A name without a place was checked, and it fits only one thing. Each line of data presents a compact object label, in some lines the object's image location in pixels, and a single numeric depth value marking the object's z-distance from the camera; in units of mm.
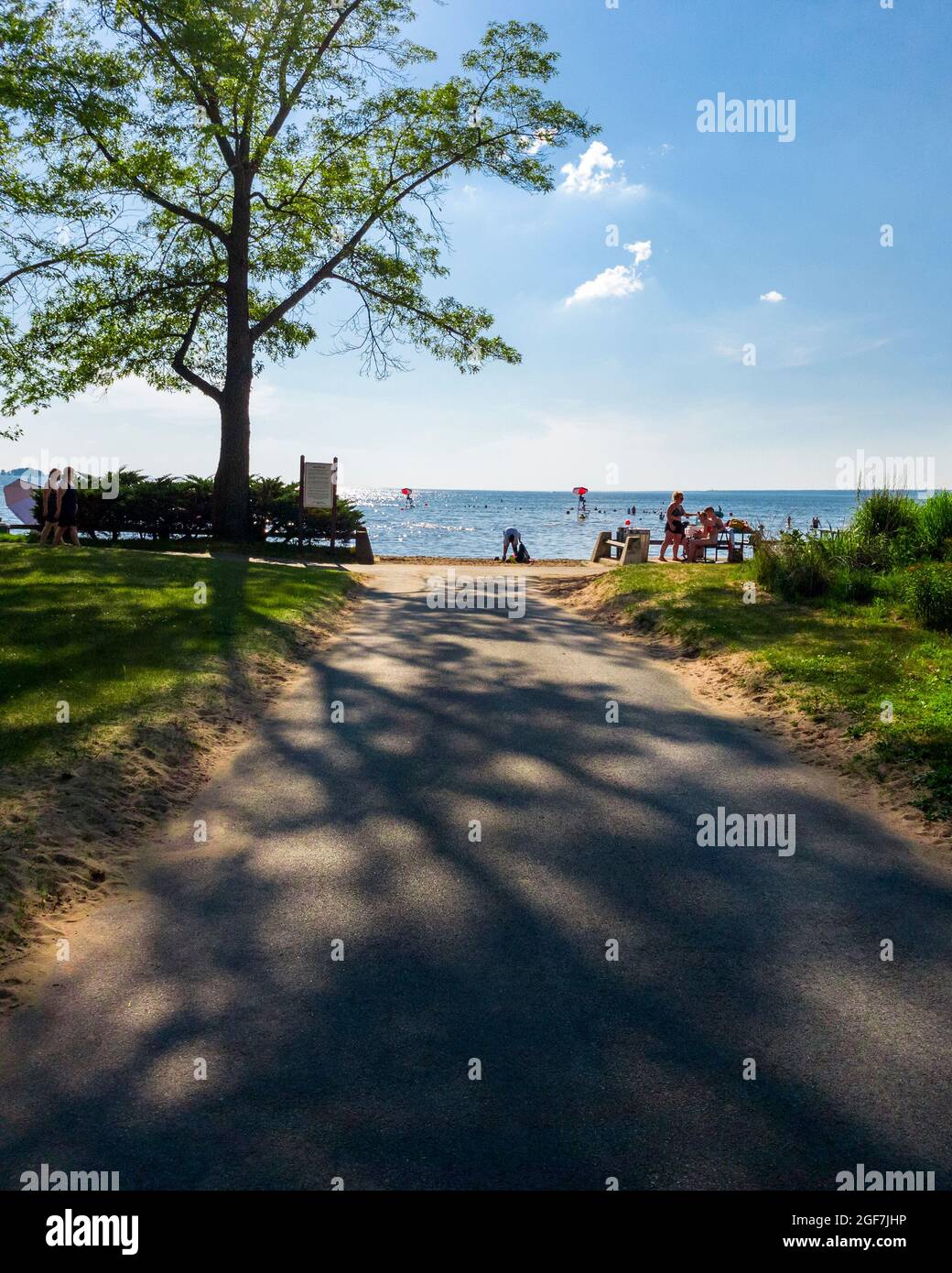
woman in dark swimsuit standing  23422
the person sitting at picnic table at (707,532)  22859
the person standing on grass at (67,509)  21016
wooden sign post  25734
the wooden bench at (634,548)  21750
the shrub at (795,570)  15234
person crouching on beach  29547
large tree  22875
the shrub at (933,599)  12375
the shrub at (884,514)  18000
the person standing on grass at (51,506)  21353
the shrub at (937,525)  16188
